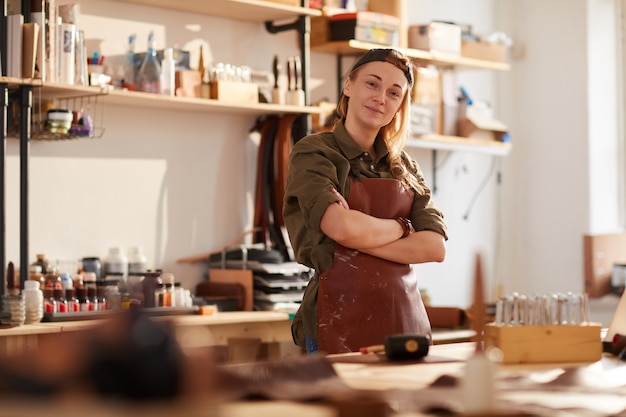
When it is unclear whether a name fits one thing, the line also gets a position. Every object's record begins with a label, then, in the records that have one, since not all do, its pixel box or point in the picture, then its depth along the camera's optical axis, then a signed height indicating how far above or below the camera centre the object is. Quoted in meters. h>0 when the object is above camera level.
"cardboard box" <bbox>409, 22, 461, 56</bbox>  5.22 +1.01
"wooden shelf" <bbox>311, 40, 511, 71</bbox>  4.85 +0.90
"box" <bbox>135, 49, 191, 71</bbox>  4.29 +0.75
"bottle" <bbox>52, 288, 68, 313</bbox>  3.71 -0.24
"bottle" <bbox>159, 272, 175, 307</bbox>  3.97 -0.23
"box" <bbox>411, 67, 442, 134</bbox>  5.14 +0.67
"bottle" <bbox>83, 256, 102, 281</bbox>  4.08 -0.13
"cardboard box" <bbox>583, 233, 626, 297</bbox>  5.71 -0.16
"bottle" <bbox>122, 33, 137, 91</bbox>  4.17 +0.69
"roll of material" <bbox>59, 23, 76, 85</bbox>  3.76 +0.67
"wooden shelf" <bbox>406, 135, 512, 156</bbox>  5.19 +0.46
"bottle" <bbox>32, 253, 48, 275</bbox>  3.92 -0.11
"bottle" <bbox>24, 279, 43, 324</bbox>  3.56 -0.23
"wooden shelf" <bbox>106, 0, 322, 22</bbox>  4.35 +0.99
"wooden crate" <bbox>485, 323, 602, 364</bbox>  2.14 -0.24
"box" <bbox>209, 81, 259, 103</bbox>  4.34 +0.61
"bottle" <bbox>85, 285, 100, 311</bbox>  3.77 -0.24
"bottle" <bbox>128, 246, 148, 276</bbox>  4.22 -0.12
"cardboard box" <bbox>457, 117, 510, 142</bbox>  5.45 +0.56
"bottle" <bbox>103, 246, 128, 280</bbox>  4.13 -0.12
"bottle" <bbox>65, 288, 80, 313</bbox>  3.72 -0.24
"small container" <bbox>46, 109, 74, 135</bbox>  3.78 +0.42
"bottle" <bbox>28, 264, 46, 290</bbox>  3.78 -0.15
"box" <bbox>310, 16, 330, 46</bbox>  4.88 +0.98
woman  2.71 +0.04
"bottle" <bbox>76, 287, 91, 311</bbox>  3.75 -0.24
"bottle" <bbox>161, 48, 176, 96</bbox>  4.16 +0.66
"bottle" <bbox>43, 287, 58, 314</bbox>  3.65 -0.24
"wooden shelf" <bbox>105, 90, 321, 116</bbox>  4.07 +0.55
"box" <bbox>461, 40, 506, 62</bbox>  5.51 +0.99
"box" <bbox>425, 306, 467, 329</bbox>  4.63 -0.39
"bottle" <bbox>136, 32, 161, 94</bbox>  4.14 +0.64
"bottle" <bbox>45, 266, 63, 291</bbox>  3.76 -0.17
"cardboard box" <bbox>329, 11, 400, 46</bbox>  4.79 +0.98
